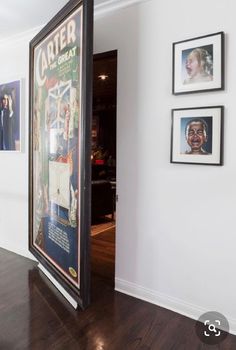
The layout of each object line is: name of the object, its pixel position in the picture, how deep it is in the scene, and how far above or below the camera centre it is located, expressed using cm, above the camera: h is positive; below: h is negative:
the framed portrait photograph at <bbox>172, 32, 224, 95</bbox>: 193 +67
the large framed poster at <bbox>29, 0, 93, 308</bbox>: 203 +10
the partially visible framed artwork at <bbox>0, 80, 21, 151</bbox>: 325 +48
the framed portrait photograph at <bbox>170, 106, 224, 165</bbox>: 196 +17
